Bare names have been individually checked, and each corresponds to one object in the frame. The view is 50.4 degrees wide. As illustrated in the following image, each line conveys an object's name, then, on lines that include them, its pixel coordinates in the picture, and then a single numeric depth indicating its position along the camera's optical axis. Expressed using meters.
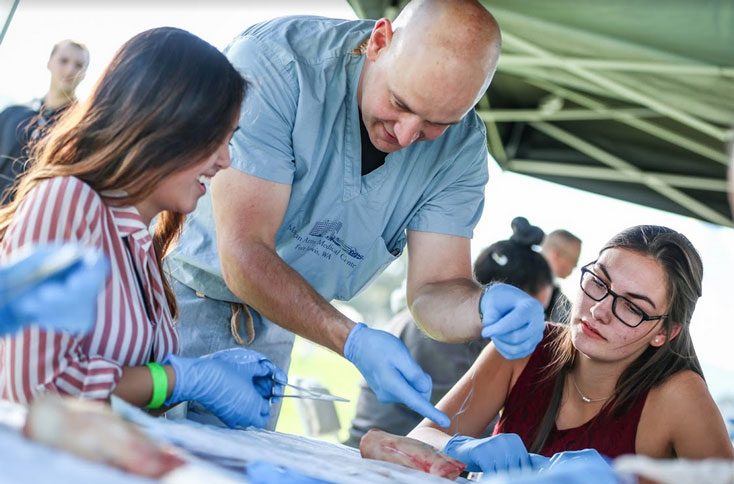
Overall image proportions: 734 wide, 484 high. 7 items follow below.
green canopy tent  3.05
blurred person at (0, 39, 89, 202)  2.86
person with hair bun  2.86
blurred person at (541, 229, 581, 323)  4.39
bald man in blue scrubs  1.63
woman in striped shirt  1.16
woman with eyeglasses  1.92
